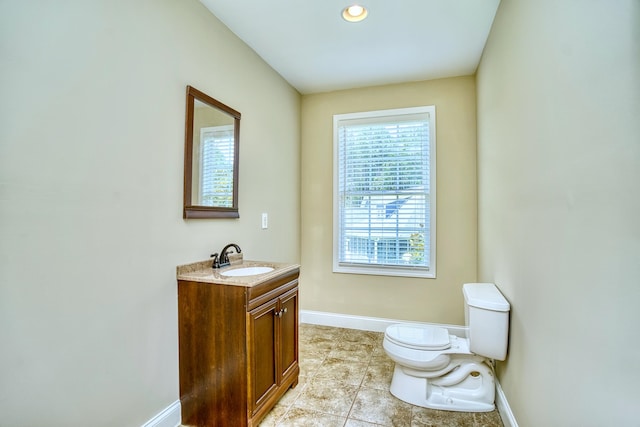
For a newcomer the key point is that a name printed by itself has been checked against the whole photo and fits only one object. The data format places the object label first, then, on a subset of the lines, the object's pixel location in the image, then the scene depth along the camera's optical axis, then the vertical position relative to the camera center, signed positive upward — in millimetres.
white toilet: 1951 -974
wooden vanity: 1611 -690
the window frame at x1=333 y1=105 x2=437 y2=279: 3057 +141
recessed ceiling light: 2029 +1374
